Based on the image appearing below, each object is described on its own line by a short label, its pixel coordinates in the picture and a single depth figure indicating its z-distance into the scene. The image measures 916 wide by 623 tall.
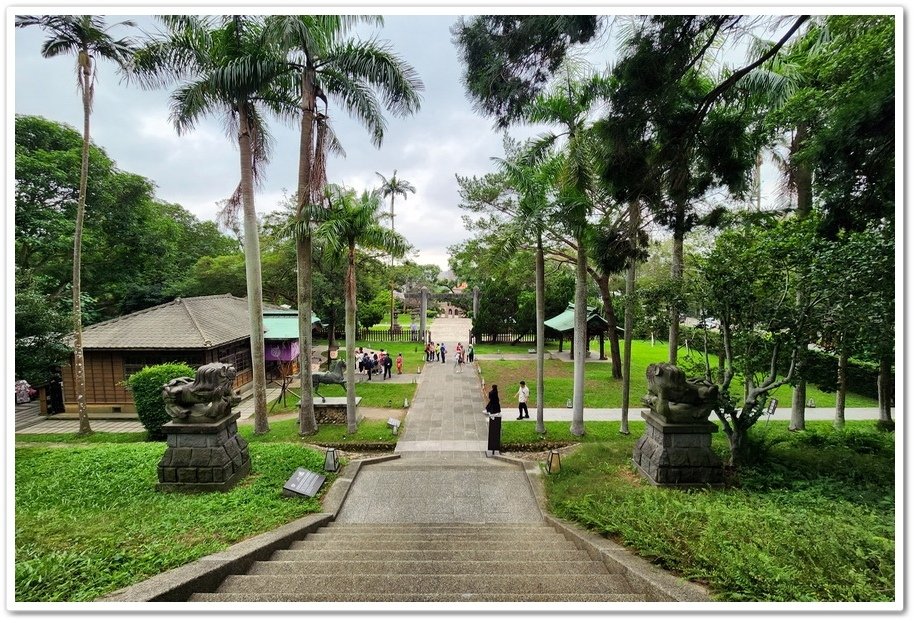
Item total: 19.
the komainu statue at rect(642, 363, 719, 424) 5.68
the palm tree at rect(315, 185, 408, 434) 8.85
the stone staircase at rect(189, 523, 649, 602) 3.12
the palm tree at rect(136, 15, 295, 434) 7.85
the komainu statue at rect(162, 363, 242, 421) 5.81
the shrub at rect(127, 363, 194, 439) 9.93
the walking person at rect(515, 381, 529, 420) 10.95
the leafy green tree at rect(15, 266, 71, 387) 8.48
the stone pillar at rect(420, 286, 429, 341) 26.91
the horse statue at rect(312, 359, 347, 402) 12.67
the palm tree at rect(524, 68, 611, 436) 8.06
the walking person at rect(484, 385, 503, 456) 8.59
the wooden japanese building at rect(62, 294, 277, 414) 12.87
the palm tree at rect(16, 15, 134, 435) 8.04
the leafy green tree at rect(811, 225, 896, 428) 4.54
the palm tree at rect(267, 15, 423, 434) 7.97
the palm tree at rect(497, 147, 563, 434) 8.66
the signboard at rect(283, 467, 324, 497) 5.82
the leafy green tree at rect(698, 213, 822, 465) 5.68
